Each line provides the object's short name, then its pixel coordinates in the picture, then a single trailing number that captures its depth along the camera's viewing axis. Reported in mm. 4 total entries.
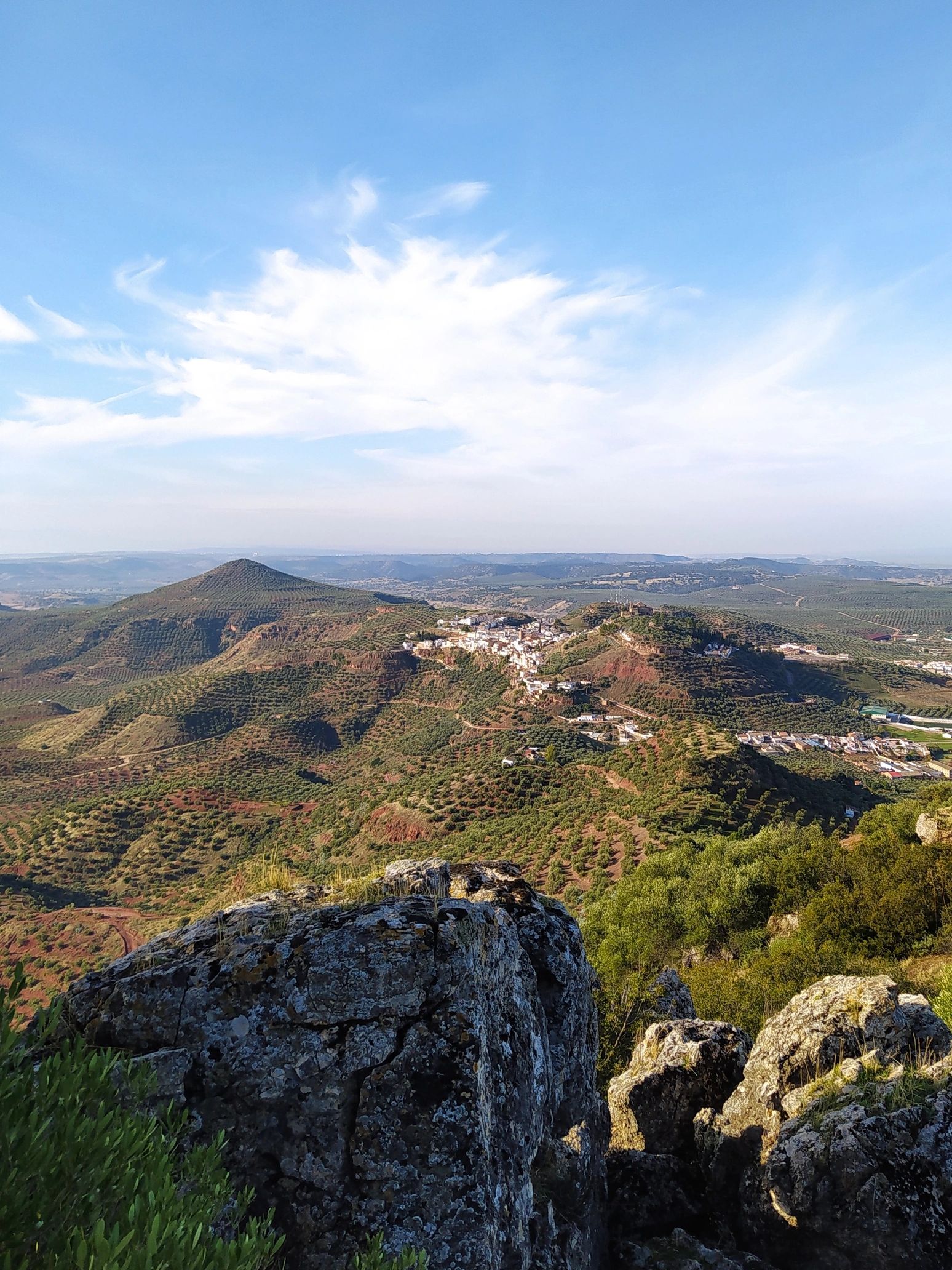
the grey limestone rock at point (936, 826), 23859
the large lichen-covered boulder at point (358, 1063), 5406
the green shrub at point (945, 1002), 11523
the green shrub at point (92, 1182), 3193
